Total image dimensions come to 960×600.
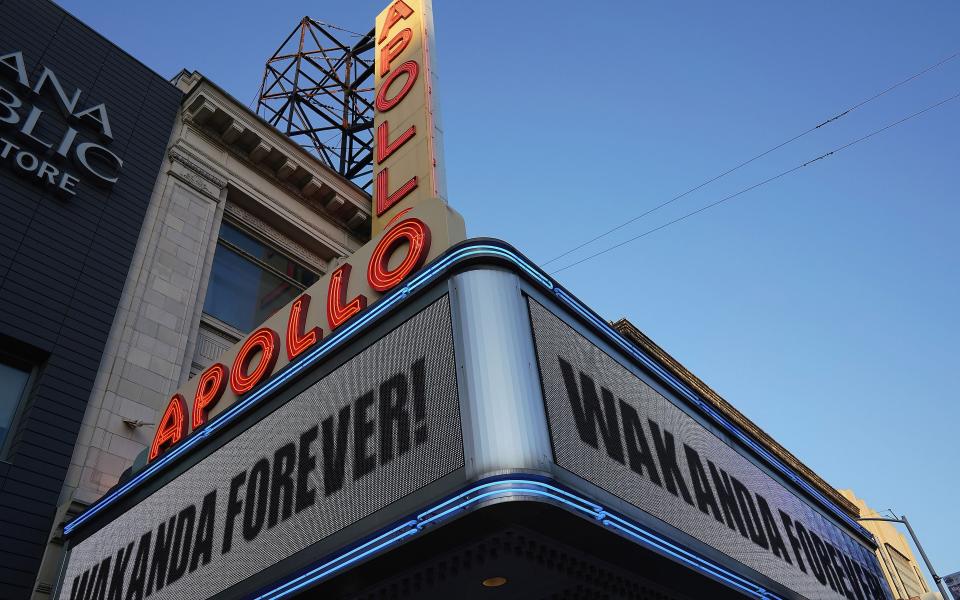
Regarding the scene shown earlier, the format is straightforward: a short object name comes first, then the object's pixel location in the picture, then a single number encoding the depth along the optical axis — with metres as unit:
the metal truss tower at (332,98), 24.38
